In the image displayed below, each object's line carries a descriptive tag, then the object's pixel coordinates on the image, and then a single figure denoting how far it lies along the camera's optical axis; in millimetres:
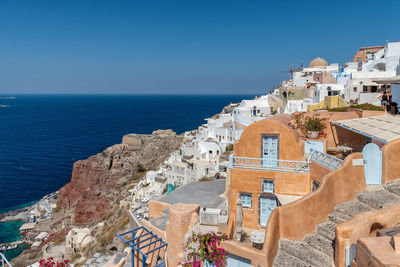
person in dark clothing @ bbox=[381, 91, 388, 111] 16055
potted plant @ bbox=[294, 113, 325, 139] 13483
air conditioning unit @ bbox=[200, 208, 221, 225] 12984
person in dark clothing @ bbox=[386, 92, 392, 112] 15117
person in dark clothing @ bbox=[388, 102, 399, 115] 13930
